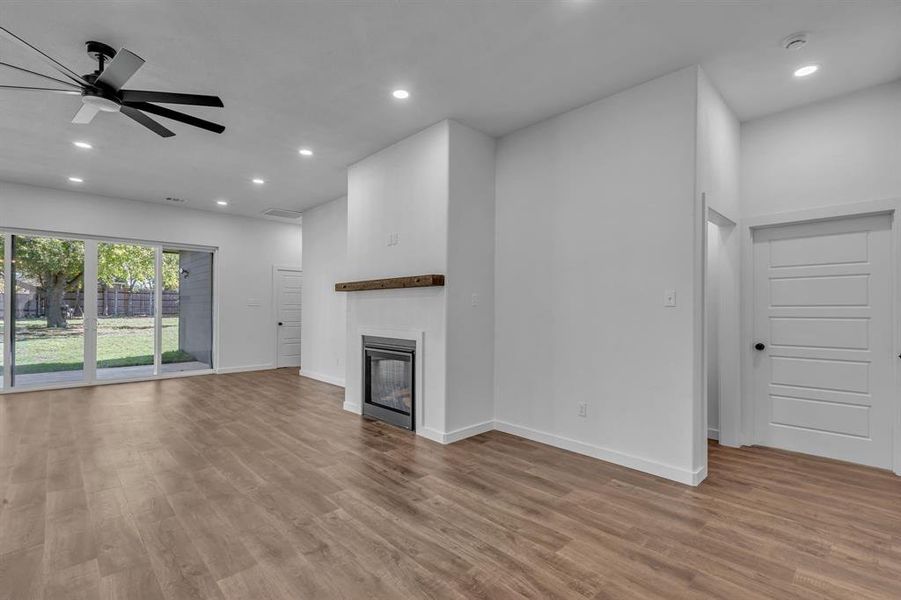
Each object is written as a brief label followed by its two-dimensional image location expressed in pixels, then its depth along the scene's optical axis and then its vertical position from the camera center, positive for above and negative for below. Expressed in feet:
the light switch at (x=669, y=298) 10.00 +0.08
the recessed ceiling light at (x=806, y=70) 9.84 +5.57
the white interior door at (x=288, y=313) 27.09 -0.72
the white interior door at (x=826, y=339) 10.59 -1.05
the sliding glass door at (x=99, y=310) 19.24 -0.41
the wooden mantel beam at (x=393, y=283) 12.50 +0.63
